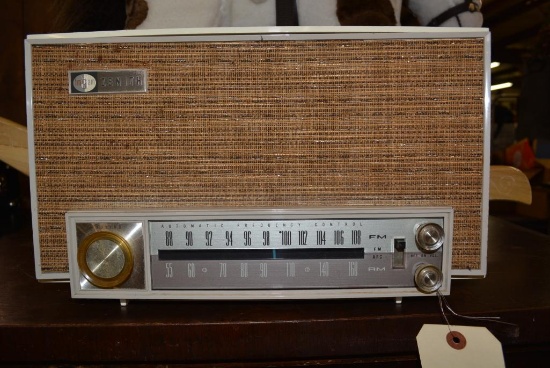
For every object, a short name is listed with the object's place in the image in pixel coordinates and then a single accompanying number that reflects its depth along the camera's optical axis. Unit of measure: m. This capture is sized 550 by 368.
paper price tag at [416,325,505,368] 0.40
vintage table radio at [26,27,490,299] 0.43
